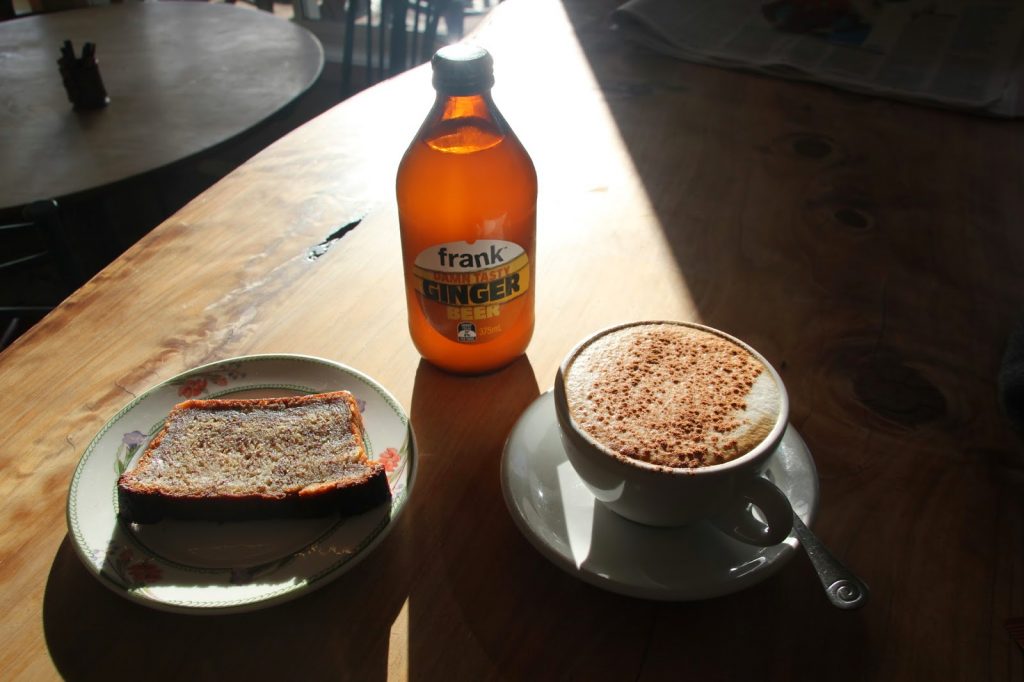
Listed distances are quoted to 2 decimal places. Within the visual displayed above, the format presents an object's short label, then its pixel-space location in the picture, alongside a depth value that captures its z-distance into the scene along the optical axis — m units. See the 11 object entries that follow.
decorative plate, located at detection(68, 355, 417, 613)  0.45
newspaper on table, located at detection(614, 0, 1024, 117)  1.15
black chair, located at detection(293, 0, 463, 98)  1.99
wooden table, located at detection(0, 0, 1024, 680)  0.45
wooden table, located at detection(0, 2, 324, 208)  1.26
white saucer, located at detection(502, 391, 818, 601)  0.44
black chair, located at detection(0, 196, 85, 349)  1.08
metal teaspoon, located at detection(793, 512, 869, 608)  0.44
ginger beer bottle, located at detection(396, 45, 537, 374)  0.56
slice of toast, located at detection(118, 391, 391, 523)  0.49
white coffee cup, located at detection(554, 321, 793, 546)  0.43
